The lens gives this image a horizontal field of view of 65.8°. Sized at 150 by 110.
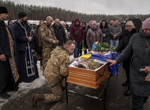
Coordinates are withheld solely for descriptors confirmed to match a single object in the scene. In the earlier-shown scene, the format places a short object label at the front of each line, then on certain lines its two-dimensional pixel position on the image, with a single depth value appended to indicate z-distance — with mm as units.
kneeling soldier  2469
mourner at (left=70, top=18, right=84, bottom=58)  6348
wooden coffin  2186
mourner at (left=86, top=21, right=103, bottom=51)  5841
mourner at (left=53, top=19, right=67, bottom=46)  5180
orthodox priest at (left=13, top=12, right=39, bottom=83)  3715
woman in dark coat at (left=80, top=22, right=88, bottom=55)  7367
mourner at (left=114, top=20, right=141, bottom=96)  2955
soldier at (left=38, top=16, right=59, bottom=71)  4305
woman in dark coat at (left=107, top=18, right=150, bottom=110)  1864
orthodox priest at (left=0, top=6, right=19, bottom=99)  3031
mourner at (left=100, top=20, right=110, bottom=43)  6660
